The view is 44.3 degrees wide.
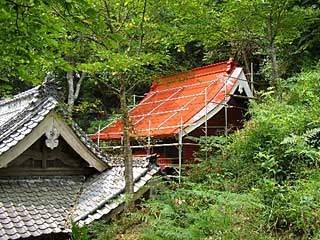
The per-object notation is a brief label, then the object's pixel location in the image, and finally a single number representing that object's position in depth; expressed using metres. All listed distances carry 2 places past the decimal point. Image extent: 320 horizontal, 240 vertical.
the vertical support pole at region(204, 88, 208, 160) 11.59
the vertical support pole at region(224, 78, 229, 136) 12.41
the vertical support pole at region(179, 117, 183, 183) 10.80
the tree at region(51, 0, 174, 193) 6.95
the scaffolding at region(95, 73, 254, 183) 10.95
